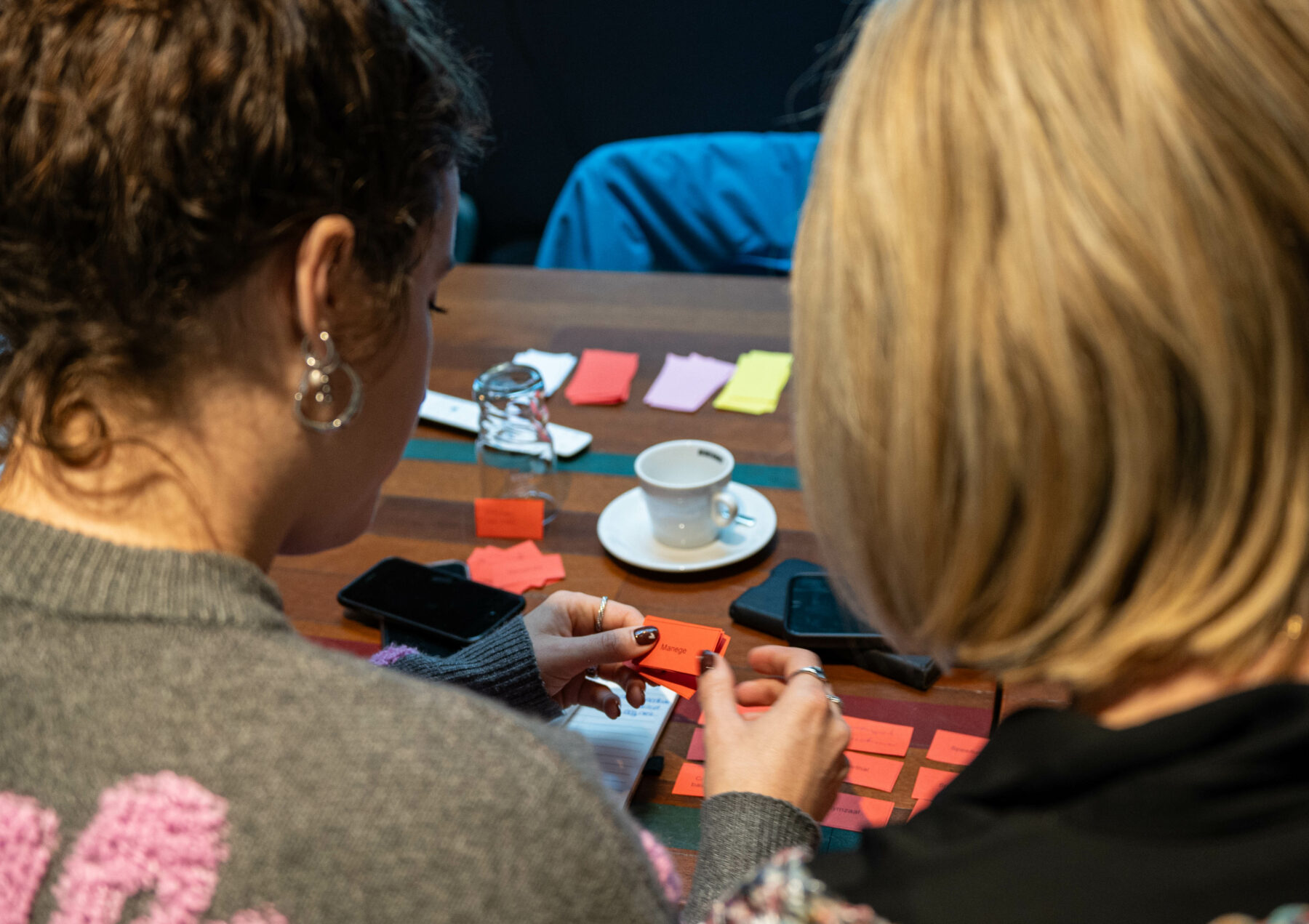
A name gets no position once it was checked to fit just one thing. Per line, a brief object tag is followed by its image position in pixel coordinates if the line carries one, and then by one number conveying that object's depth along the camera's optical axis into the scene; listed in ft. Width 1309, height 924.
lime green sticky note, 5.55
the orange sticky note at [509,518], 4.62
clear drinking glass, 4.97
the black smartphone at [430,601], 4.05
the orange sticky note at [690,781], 3.40
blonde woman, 1.72
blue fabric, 8.47
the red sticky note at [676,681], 3.54
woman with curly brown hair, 2.06
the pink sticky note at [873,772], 3.35
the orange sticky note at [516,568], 4.43
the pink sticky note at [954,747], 3.42
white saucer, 4.36
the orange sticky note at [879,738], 3.46
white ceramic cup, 4.38
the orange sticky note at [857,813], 3.25
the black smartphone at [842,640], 3.69
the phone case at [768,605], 4.00
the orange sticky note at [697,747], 3.55
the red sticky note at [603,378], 5.74
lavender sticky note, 5.61
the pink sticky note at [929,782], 3.30
